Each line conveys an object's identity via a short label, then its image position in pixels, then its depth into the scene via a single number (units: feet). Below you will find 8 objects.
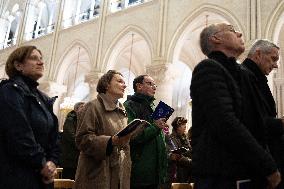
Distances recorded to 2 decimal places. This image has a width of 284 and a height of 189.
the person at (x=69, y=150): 13.58
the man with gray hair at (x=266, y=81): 7.07
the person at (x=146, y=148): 9.96
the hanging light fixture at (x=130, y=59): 49.25
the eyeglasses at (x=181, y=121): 15.66
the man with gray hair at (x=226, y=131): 5.80
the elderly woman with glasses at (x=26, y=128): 6.63
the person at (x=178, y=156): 13.55
